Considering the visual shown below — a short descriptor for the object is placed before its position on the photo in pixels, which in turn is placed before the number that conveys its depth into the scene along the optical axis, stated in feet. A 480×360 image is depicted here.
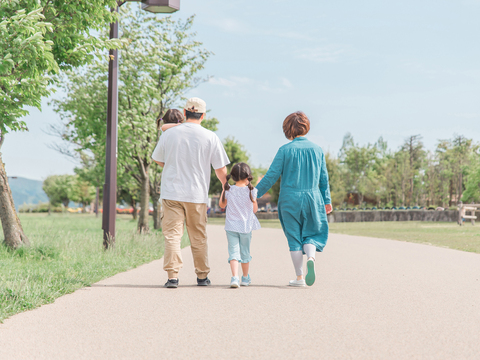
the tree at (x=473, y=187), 150.51
